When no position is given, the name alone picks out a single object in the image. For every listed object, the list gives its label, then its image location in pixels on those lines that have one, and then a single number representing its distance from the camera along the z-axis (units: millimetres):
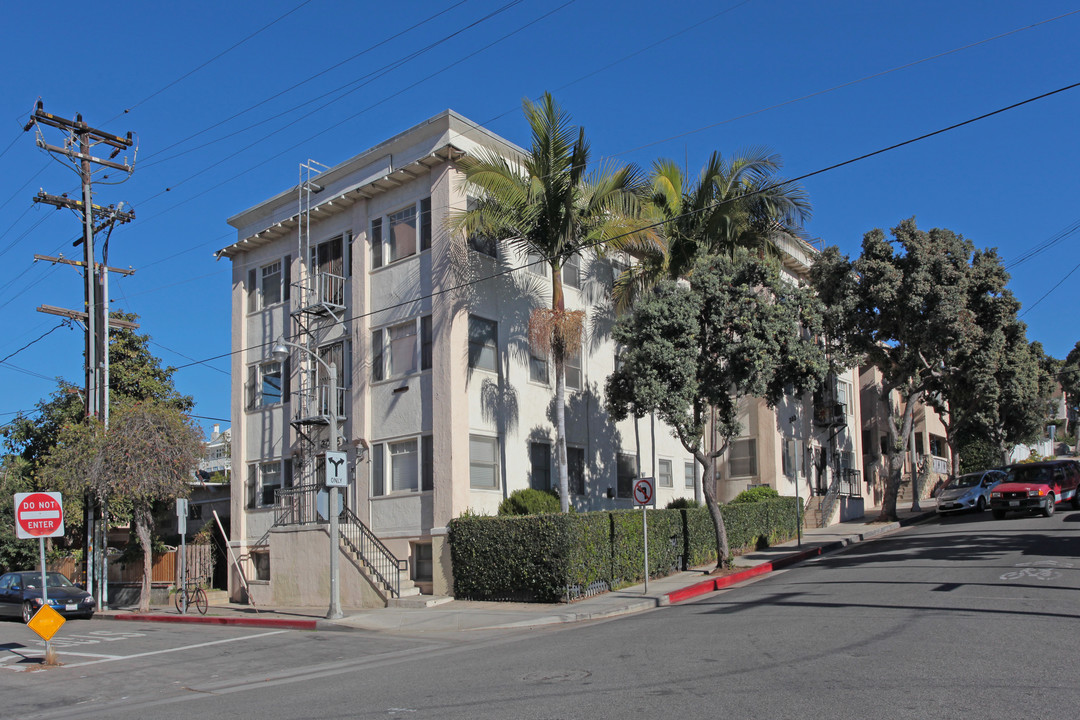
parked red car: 27062
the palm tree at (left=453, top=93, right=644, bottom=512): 19141
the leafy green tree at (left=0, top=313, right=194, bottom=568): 33750
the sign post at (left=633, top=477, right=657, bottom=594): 17797
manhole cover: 9117
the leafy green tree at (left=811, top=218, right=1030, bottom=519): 28422
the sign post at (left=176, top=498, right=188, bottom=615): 21938
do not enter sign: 14359
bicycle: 21338
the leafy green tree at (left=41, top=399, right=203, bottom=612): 23328
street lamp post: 17328
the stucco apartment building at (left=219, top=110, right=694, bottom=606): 20906
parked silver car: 31500
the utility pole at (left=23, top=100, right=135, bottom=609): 26188
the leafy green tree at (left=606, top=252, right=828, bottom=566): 19594
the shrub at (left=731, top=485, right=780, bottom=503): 27808
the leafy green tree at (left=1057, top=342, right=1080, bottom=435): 57875
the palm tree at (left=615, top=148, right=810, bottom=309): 22391
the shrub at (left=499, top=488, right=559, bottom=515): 20328
